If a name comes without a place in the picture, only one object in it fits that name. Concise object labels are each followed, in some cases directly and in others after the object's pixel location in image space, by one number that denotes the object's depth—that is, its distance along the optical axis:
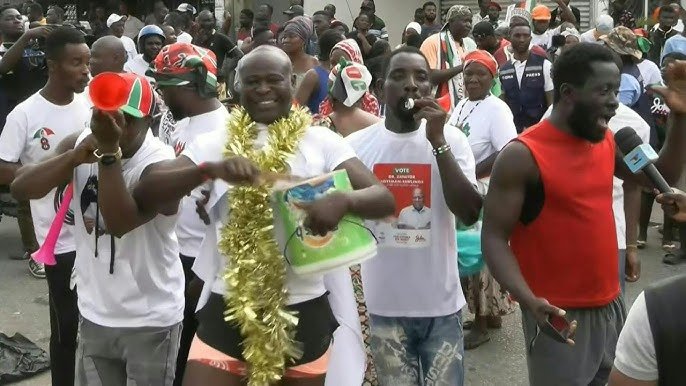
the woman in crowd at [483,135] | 5.97
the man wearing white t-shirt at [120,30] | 11.87
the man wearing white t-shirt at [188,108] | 4.79
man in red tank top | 3.58
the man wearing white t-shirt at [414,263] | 4.09
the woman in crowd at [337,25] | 11.33
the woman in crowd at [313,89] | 7.49
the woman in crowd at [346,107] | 5.73
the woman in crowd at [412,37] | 11.92
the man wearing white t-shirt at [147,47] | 9.30
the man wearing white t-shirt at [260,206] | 3.33
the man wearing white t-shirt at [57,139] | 4.67
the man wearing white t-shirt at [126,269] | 3.72
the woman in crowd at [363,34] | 12.92
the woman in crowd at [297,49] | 8.44
